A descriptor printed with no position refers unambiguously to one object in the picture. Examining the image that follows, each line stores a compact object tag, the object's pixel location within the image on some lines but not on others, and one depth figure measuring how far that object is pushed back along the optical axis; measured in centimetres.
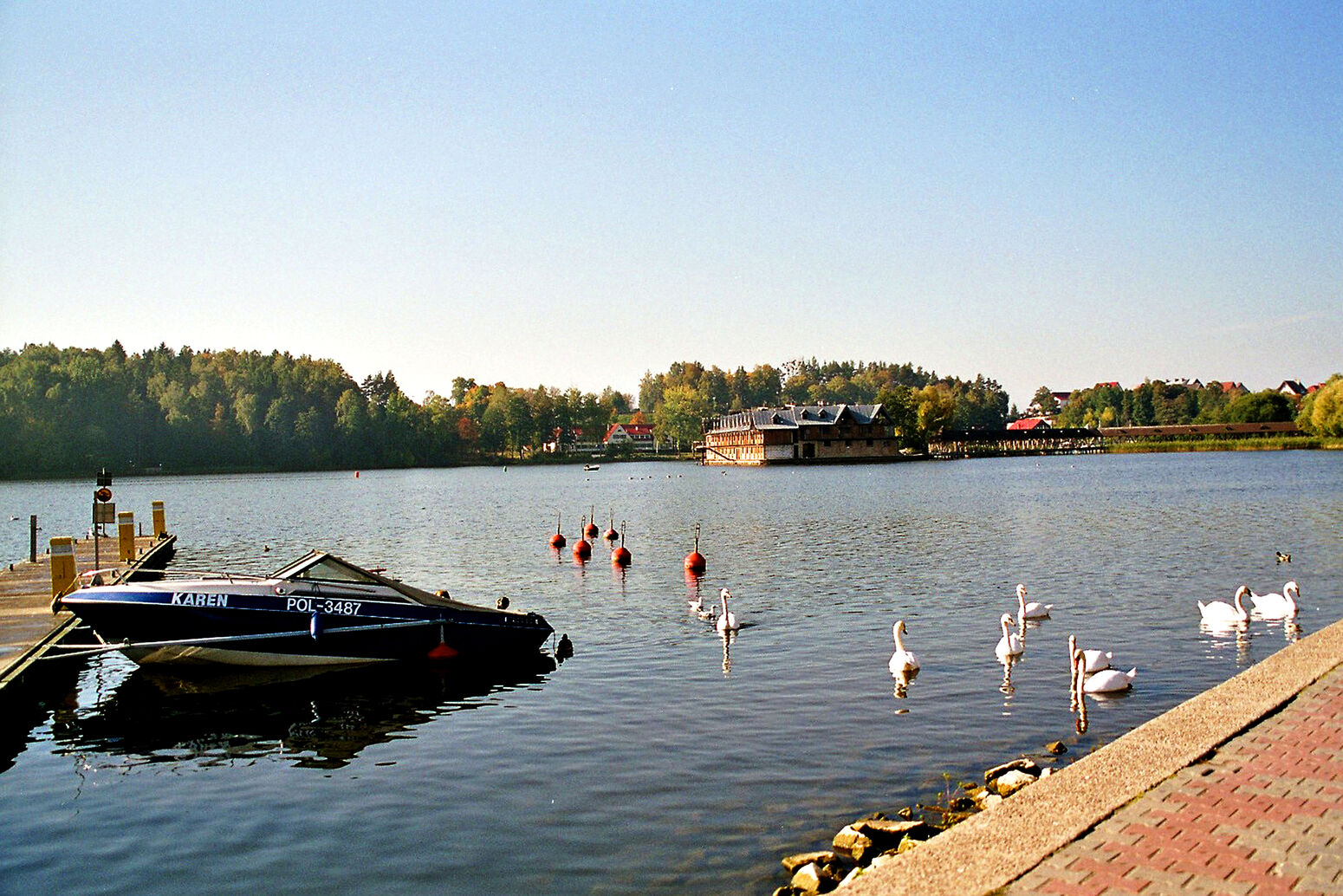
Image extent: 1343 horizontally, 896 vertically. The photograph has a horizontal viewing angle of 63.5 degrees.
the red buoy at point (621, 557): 3678
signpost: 3042
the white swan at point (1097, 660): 1691
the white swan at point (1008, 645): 1886
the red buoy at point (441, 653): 1948
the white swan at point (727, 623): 2227
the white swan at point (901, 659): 1788
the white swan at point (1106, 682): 1617
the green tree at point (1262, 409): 18575
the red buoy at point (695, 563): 3353
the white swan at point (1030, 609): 2244
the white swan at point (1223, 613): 2141
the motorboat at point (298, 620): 1792
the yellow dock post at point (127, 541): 3300
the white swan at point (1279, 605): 2242
